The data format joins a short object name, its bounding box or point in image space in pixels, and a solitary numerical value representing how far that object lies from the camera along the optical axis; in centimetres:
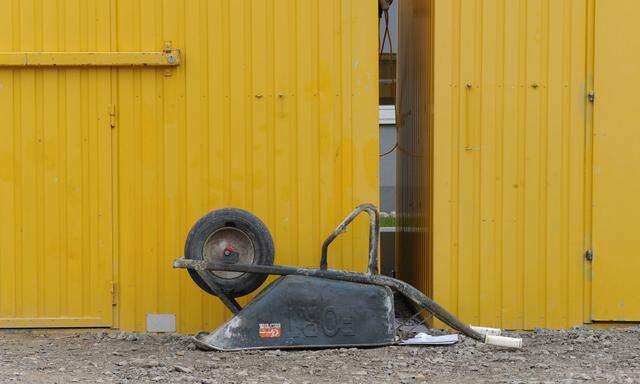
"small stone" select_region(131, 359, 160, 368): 614
